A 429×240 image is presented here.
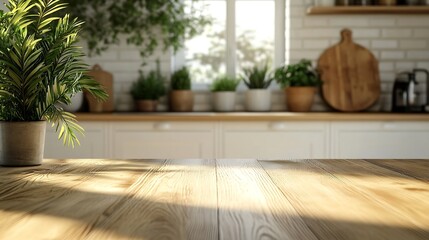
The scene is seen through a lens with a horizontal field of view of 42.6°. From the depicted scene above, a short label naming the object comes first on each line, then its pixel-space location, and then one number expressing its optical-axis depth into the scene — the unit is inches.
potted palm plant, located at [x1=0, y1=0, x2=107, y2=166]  54.1
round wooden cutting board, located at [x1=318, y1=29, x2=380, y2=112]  162.9
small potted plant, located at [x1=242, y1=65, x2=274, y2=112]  164.7
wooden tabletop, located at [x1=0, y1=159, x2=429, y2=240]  29.9
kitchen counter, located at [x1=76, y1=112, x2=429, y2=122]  141.3
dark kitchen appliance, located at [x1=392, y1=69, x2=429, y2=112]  157.1
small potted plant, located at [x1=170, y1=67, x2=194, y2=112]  162.9
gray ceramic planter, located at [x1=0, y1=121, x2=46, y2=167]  56.0
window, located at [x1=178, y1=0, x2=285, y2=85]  173.8
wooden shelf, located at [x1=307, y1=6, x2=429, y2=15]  158.9
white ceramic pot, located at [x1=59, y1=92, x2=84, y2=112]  153.1
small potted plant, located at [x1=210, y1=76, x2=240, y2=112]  164.4
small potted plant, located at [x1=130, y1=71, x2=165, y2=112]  162.9
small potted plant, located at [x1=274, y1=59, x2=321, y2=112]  160.1
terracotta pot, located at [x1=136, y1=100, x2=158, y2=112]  162.6
